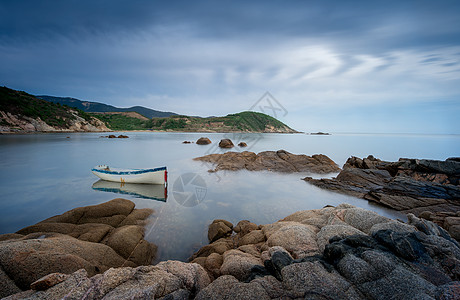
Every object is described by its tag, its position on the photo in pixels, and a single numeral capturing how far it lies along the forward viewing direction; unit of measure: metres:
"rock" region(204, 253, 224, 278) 4.40
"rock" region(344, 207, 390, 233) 5.34
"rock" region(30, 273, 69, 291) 2.86
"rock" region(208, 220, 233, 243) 7.00
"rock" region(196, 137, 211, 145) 48.69
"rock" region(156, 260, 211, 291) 3.63
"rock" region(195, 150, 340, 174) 19.90
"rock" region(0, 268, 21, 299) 3.10
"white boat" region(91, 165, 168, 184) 13.09
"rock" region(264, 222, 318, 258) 4.76
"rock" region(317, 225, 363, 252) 4.90
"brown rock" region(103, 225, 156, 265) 5.63
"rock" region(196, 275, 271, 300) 3.09
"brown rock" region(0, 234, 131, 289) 3.45
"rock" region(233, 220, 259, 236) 7.32
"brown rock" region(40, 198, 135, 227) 7.44
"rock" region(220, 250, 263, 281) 3.97
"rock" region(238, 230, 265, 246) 6.29
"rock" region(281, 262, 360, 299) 2.97
